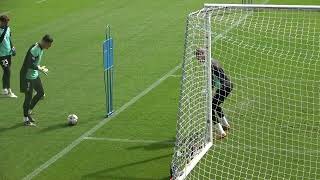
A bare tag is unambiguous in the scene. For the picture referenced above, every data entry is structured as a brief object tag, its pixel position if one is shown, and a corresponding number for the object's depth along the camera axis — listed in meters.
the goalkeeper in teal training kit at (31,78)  13.51
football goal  9.58
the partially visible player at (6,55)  15.77
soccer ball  13.88
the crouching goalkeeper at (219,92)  11.78
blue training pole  13.48
